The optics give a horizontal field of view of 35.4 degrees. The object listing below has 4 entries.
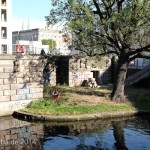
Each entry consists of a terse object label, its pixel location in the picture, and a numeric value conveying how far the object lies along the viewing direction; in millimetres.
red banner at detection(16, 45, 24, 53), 23734
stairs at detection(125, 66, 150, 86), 25847
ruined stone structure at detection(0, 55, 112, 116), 17167
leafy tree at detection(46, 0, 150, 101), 17198
